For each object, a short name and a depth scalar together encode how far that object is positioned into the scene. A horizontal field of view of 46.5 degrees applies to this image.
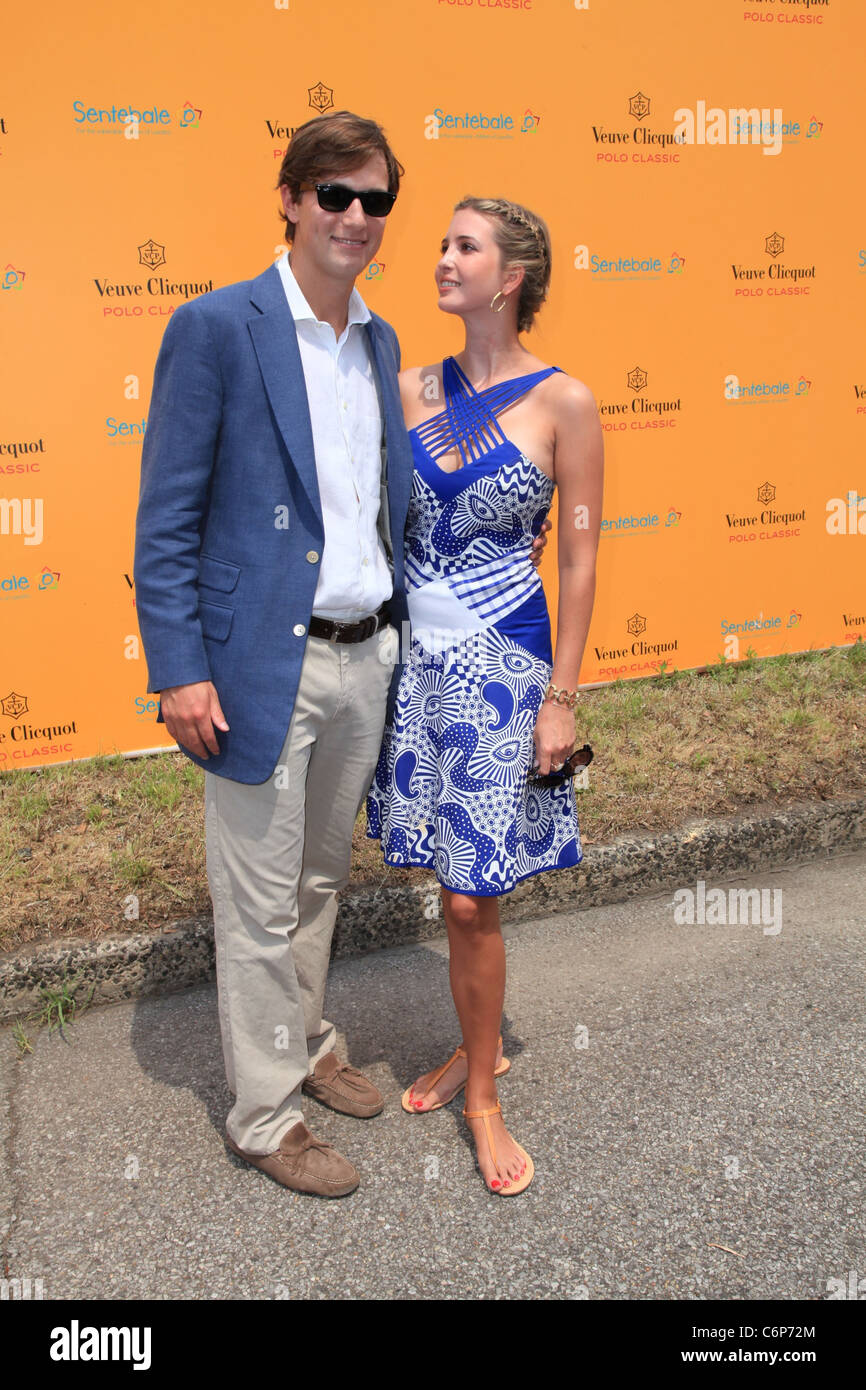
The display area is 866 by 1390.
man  2.17
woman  2.39
